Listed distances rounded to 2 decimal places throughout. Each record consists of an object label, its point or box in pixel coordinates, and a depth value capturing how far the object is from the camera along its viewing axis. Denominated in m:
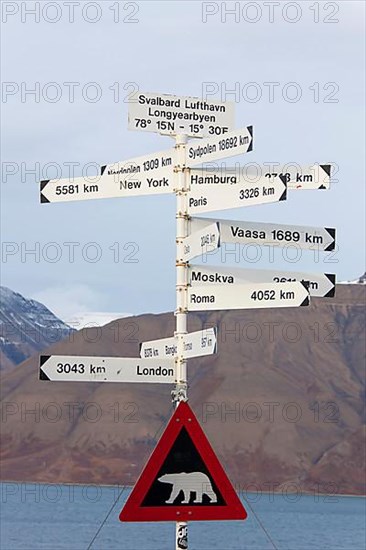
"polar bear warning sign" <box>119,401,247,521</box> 6.81
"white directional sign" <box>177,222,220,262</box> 7.74
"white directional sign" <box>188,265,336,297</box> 8.10
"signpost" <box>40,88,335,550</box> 7.94
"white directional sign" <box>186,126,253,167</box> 8.02
